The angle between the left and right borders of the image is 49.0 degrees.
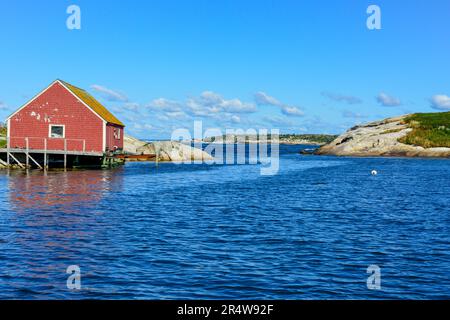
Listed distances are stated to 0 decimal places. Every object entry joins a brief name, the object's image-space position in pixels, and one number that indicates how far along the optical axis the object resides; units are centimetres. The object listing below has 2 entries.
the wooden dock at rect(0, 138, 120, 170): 5054
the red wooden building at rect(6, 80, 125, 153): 5112
